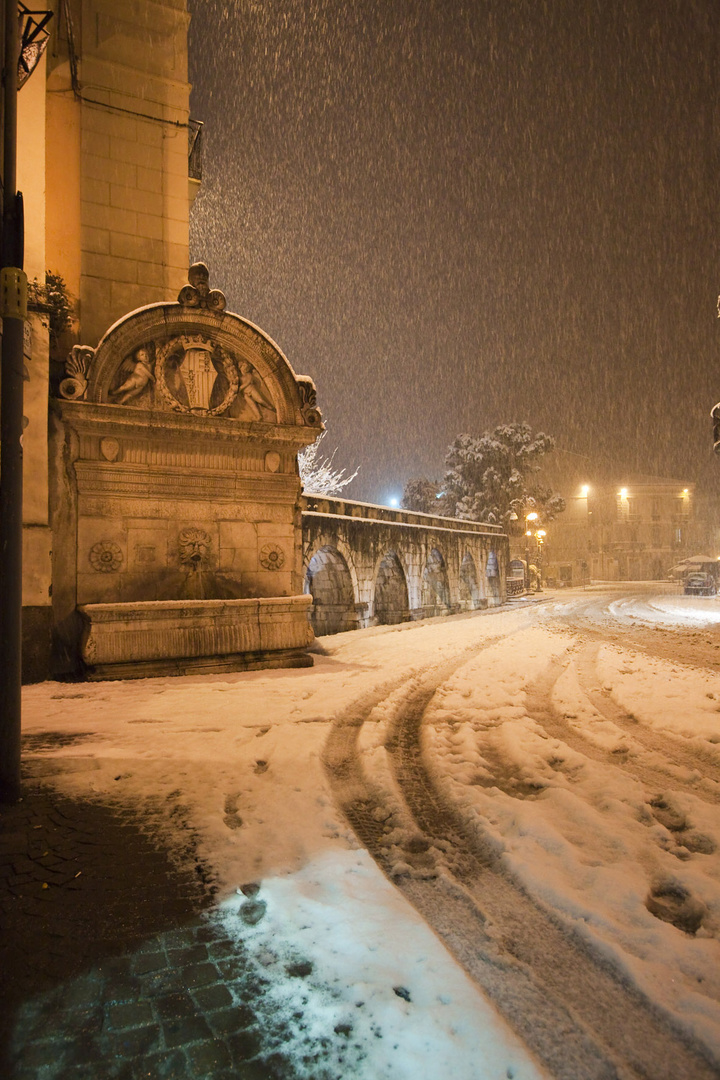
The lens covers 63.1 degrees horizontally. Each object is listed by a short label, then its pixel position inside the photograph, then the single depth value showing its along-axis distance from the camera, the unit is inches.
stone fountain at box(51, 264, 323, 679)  297.6
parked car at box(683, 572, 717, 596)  1360.7
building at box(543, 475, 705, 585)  2691.9
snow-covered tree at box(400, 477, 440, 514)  2361.1
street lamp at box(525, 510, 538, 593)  1595.5
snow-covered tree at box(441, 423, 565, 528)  1740.9
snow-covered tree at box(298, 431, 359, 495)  1502.2
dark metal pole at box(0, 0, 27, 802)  135.0
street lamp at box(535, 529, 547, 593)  1798.5
